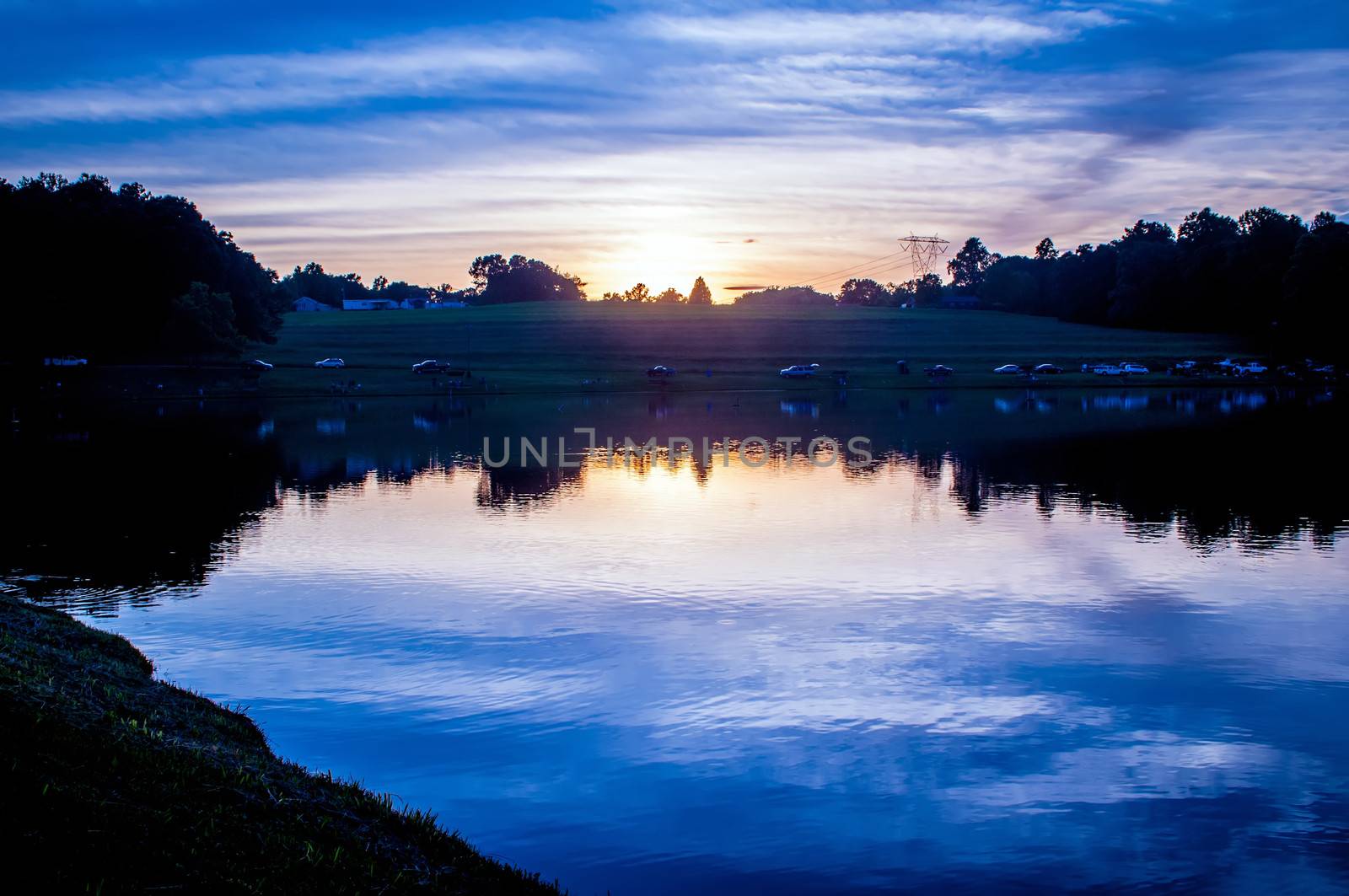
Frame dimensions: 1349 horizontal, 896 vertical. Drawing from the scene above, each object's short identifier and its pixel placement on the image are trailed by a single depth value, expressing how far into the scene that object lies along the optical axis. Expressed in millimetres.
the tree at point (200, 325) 108438
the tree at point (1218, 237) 193925
